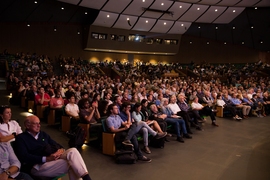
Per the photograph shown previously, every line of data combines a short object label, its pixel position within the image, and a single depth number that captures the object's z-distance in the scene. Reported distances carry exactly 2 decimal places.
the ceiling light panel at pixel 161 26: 21.74
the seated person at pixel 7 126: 3.27
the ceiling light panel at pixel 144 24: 20.96
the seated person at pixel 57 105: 6.51
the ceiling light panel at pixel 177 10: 19.47
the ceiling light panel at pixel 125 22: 19.97
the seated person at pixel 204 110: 7.39
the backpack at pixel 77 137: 4.69
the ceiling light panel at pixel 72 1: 16.44
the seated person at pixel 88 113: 5.13
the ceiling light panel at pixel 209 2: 19.24
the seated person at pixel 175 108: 6.42
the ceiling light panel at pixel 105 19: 18.77
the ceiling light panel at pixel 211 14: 20.78
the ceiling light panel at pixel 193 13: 20.08
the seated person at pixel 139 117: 5.29
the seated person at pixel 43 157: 2.73
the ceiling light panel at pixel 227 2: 19.41
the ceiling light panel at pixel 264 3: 19.33
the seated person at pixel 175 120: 5.83
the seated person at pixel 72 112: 5.70
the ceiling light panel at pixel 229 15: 21.11
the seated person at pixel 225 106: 8.66
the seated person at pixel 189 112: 6.82
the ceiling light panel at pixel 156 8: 18.93
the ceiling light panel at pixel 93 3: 16.88
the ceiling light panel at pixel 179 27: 22.54
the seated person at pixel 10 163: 2.56
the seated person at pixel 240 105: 8.93
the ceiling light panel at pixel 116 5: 17.50
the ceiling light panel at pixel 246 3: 19.36
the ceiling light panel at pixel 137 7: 18.31
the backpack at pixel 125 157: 4.22
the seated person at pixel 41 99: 7.08
